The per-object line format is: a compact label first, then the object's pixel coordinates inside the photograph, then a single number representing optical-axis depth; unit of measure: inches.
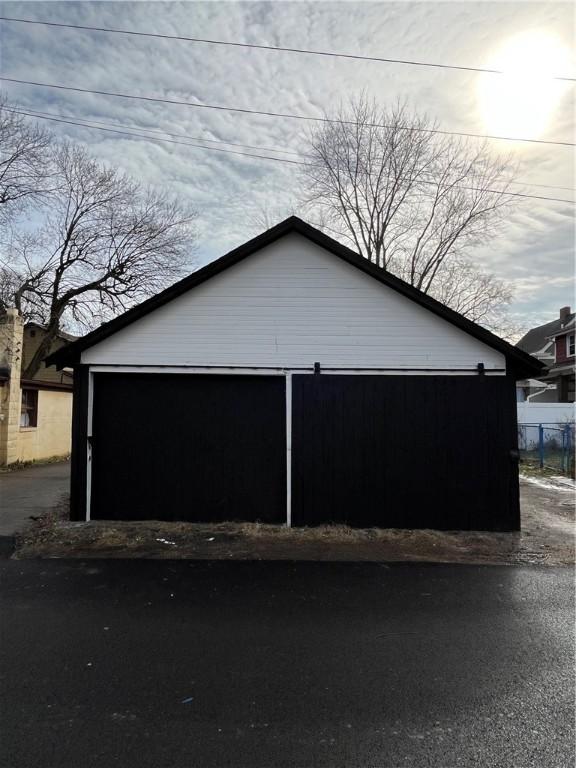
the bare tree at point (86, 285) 927.7
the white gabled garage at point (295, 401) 301.0
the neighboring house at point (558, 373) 1152.8
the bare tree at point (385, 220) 926.4
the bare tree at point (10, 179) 774.5
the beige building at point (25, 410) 561.0
